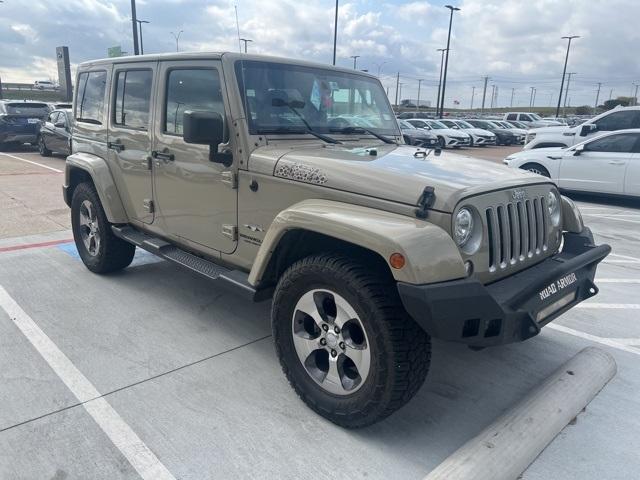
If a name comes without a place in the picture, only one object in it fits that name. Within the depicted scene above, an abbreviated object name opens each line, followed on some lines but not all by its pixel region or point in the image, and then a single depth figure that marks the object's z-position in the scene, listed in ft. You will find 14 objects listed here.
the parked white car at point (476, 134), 84.43
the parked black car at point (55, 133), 45.34
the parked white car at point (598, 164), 31.53
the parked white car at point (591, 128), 37.70
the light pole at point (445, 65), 111.65
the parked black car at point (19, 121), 52.47
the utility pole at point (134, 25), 58.37
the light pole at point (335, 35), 91.35
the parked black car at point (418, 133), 66.43
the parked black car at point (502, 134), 92.34
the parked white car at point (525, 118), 120.99
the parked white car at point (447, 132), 76.69
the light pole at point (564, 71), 146.82
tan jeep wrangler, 8.07
